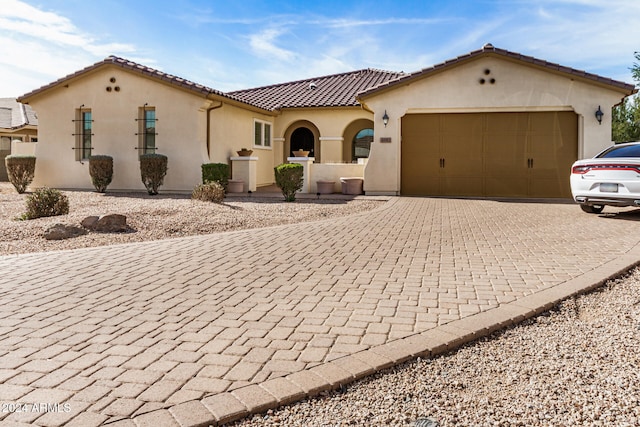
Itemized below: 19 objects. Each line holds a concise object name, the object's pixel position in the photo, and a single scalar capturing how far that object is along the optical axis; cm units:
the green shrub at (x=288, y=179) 1408
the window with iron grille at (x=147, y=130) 1745
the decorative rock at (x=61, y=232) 802
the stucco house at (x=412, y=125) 1554
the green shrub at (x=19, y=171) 1720
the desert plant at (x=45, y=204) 998
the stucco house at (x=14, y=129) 2641
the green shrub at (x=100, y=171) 1683
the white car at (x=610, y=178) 983
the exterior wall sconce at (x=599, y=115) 1504
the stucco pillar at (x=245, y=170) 1770
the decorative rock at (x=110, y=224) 867
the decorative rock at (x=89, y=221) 873
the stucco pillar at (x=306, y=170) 1703
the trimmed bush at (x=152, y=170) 1616
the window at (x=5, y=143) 2694
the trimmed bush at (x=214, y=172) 1538
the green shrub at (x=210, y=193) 1256
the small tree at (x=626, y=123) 3305
